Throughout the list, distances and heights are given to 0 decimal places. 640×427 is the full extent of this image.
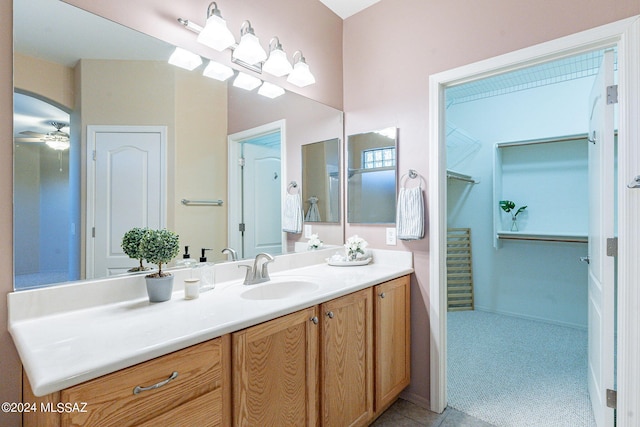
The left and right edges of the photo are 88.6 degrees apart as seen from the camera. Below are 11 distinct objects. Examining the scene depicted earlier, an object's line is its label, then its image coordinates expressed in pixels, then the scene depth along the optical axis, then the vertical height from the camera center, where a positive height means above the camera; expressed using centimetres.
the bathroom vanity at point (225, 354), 83 -45
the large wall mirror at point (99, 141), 119 +32
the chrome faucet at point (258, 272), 171 -31
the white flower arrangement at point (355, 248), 222 -23
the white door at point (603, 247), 156 -17
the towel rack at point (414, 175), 208 +25
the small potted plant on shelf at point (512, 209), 359 +5
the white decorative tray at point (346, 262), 218 -32
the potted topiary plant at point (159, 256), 131 -17
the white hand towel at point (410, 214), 203 +0
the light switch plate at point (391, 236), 223 -15
